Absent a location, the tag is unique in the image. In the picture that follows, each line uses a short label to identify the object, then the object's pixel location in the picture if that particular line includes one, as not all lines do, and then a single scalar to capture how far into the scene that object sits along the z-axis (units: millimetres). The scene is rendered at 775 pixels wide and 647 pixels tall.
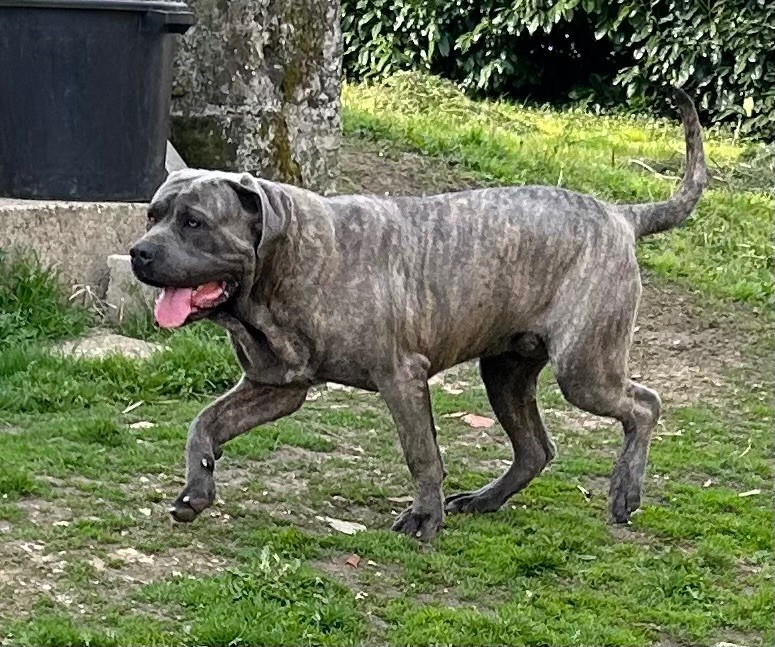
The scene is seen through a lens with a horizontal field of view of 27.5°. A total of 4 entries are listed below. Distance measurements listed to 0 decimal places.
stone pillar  9289
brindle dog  5195
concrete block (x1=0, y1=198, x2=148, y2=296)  8055
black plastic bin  8102
